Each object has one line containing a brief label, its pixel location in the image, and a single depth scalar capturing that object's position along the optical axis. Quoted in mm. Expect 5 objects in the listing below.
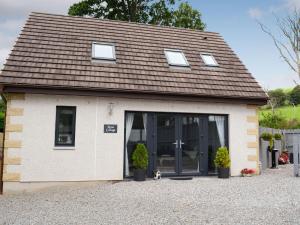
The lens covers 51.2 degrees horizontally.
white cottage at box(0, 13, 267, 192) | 9734
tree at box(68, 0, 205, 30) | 25438
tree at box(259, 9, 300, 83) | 28172
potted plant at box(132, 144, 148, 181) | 10297
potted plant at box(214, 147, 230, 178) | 11125
